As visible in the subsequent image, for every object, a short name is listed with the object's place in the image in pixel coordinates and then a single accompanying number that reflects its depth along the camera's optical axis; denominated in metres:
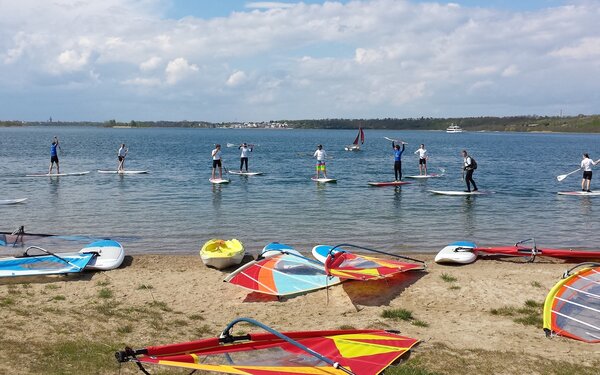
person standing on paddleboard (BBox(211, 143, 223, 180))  28.66
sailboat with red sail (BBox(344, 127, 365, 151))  65.39
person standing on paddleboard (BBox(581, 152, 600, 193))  25.17
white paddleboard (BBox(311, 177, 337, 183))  29.93
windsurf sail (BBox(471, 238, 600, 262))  13.05
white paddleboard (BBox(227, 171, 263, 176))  33.03
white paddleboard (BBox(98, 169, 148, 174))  32.84
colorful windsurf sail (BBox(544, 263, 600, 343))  7.96
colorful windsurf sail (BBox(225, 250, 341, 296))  10.18
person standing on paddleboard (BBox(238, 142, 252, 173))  32.59
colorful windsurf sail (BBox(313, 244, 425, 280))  10.14
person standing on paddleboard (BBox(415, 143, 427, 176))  31.56
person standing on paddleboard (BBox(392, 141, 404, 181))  28.62
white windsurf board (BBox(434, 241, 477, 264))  12.62
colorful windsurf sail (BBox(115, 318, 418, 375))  5.77
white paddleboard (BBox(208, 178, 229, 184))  28.66
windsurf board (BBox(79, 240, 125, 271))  11.84
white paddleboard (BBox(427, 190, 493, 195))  25.19
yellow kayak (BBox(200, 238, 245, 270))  12.15
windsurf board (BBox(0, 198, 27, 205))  20.64
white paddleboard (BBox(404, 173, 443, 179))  32.81
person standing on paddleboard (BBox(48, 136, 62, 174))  30.92
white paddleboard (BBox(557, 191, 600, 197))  25.80
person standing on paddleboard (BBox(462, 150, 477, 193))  24.73
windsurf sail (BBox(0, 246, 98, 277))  10.93
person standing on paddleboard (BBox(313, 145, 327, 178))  29.62
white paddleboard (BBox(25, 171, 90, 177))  31.05
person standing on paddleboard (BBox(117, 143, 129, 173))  33.44
